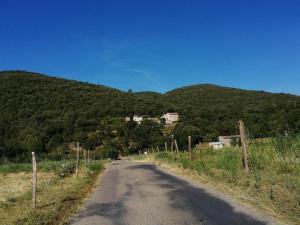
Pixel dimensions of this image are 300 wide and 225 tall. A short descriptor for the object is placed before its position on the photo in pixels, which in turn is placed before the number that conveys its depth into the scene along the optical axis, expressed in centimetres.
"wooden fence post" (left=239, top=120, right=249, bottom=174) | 861
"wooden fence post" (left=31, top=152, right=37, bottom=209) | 736
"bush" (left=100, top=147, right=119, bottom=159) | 4124
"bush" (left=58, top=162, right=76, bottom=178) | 1546
